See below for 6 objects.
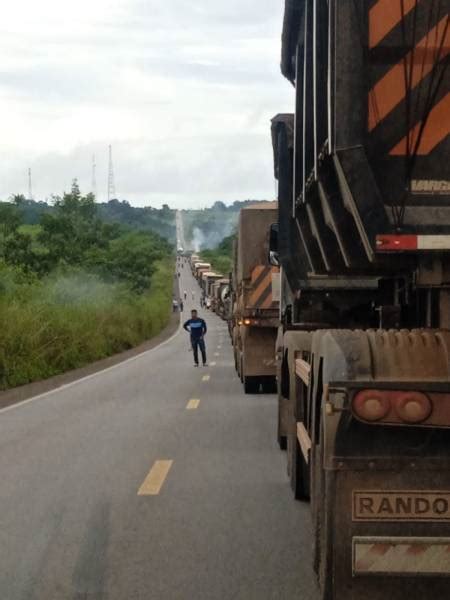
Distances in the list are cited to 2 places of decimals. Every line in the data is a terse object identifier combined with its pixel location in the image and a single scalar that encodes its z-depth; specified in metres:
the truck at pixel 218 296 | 77.38
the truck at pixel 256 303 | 21.84
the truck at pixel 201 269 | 146.10
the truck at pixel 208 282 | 109.31
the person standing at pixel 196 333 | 33.44
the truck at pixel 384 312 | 5.23
